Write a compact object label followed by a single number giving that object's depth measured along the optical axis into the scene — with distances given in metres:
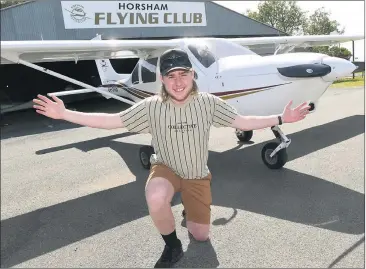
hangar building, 13.76
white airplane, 5.03
